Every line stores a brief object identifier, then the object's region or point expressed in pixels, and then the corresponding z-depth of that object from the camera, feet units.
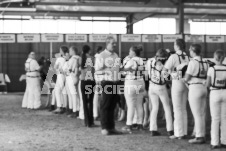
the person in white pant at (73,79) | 34.06
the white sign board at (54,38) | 64.08
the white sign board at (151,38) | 65.58
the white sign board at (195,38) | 64.95
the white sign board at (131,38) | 65.51
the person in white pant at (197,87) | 22.30
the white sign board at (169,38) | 64.08
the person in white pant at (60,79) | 37.37
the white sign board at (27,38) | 65.10
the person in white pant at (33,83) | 42.73
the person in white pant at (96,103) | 34.10
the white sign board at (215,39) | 67.10
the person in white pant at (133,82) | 26.84
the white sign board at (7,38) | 65.72
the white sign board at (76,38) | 65.24
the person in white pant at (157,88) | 24.90
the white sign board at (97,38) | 64.80
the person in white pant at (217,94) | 21.36
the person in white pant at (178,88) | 23.75
